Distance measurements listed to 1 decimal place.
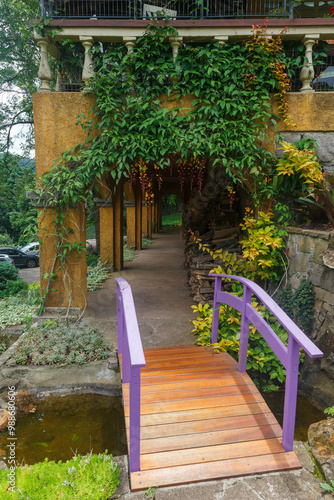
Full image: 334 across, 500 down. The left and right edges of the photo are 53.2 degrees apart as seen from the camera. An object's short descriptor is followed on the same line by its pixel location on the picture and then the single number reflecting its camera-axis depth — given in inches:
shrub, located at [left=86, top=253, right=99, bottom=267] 405.1
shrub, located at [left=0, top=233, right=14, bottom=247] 886.4
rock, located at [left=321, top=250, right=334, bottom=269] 149.9
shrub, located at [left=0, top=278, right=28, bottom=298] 303.3
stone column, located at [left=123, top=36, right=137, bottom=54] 176.4
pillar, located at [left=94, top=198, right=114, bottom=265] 370.0
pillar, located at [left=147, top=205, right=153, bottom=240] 740.0
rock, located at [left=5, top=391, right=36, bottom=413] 136.5
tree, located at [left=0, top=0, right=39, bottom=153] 406.6
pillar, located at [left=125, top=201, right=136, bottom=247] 554.6
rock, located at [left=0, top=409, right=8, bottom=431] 125.4
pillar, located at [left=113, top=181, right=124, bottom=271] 374.9
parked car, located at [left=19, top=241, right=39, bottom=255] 674.3
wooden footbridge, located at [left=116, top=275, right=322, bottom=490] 85.9
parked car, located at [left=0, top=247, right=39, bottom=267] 621.7
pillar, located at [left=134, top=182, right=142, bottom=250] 541.9
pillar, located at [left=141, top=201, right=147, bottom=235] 798.5
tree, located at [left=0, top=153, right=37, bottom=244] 200.5
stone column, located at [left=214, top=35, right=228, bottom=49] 176.7
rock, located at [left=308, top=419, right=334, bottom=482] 89.1
